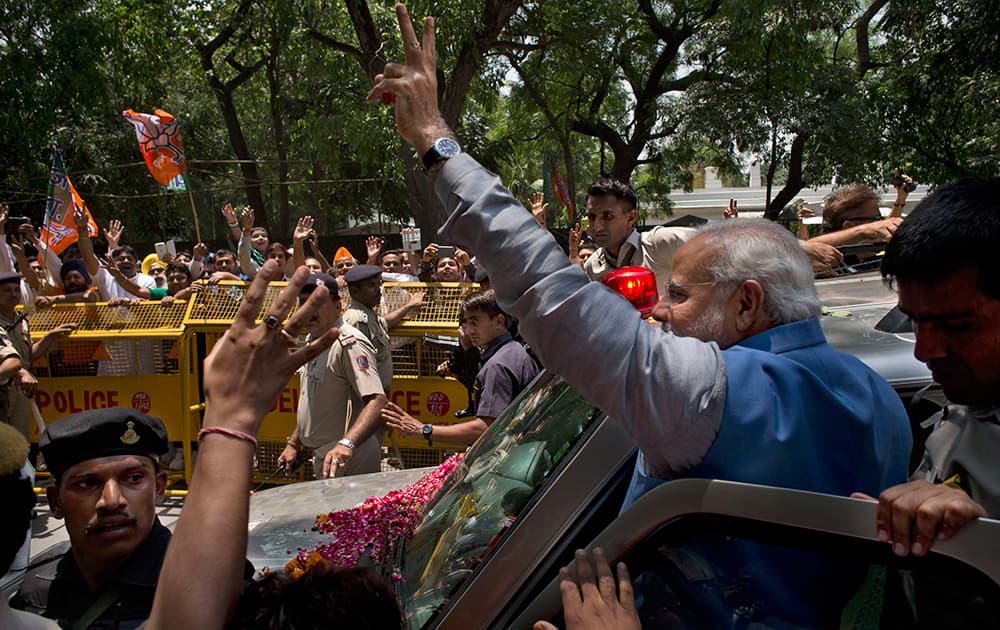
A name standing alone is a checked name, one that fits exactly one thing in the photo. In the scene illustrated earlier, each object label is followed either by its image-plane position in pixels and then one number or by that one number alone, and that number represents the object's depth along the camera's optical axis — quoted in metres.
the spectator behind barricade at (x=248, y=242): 9.45
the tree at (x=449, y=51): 14.23
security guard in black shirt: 2.15
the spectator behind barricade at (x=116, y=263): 9.01
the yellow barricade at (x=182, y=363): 7.14
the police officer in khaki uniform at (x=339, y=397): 4.77
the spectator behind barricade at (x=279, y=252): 8.55
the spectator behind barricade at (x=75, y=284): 8.24
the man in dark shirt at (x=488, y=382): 4.06
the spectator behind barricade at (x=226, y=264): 11.54
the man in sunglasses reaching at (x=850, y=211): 4.37
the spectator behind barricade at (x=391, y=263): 10.26
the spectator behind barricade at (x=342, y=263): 10.02
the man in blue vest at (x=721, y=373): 1.43
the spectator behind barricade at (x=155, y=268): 11.16
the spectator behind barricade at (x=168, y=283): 9.50
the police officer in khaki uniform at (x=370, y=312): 5.61
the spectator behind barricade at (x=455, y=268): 8.95
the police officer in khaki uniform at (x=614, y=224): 4.69
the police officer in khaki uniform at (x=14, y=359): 6.19
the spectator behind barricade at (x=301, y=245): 8.57
